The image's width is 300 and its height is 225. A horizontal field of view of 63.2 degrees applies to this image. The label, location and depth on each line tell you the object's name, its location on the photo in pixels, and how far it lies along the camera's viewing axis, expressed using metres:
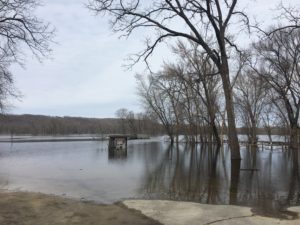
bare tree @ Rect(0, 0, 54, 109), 8.68
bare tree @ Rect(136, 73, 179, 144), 38.47
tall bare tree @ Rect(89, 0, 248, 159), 12.84
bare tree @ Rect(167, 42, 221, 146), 25.48
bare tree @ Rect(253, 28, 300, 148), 21.99
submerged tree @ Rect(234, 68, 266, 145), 31.81
